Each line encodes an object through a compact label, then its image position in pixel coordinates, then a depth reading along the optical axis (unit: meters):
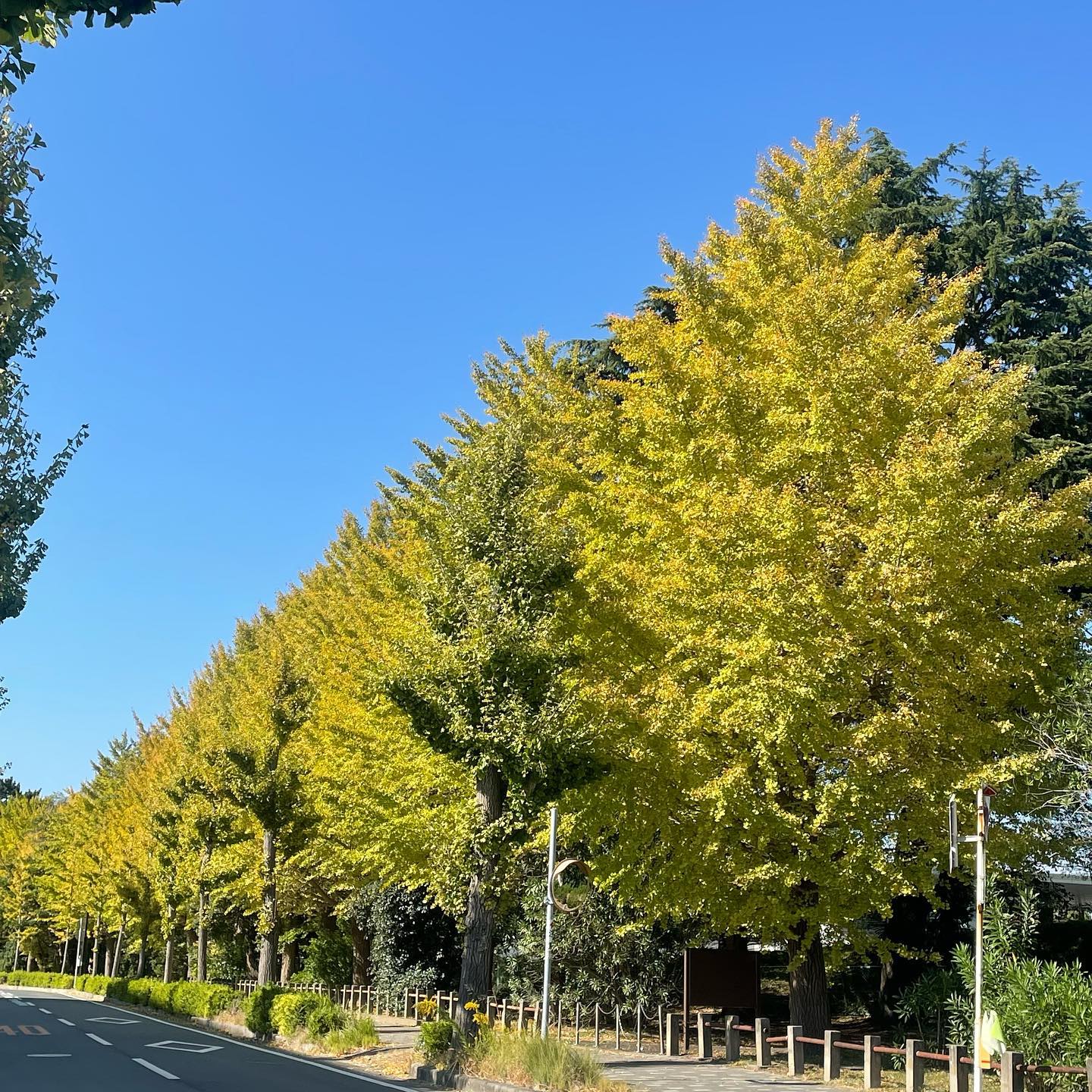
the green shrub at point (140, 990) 33.31
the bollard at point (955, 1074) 12.23
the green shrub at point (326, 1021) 18.94
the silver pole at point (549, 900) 13.12
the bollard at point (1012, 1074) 11.09
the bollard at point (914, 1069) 12.63
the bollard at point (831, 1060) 13.90
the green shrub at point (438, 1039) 14.39
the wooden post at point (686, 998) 17.84
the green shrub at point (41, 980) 56.93
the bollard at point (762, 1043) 16.08
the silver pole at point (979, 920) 9.18
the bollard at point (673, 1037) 17.92
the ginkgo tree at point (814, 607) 13.81
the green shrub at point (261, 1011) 21.36
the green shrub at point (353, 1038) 18.03
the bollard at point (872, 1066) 13.60
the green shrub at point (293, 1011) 19.98
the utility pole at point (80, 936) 58.56
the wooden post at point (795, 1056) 14.73
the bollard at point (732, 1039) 16.78
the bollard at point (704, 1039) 17.33
